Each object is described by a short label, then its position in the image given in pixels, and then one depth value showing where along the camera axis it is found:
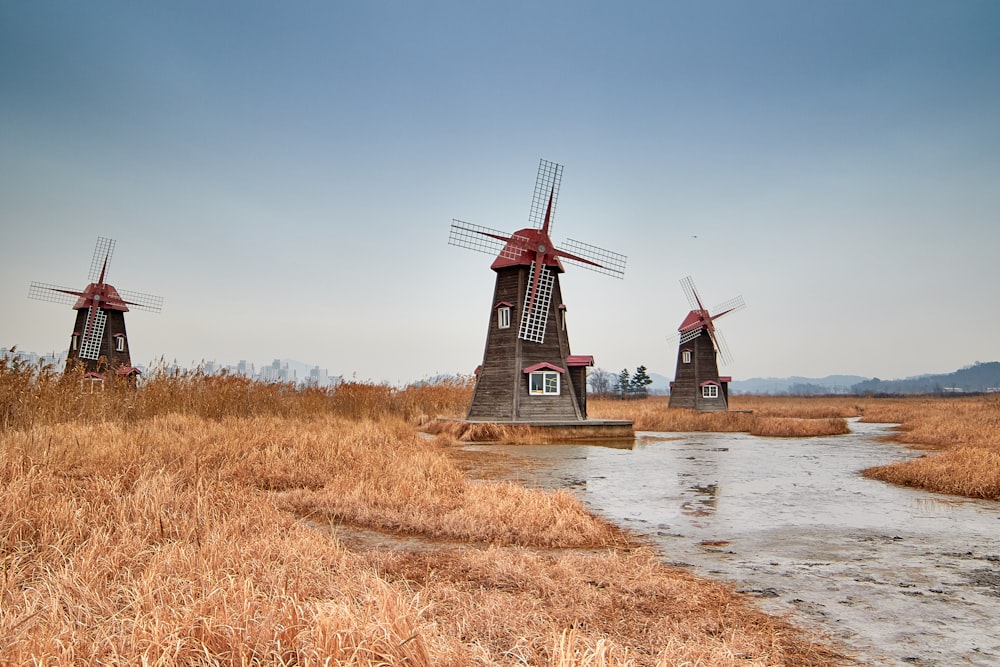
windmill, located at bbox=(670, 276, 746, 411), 36.09
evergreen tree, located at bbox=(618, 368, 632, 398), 87.69
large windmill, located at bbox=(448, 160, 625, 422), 22.22
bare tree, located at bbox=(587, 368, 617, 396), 113.32
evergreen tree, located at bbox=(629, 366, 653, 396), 88.38
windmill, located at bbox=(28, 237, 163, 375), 31.77
